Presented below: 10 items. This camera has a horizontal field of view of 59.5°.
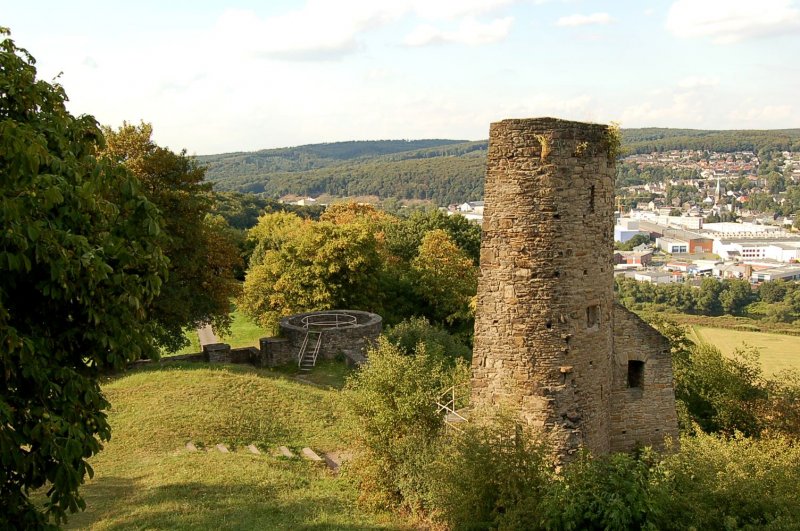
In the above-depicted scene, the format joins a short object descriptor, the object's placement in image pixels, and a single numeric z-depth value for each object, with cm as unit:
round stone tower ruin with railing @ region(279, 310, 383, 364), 2486
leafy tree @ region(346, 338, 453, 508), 1222
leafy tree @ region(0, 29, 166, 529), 648
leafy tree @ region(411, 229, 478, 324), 3588
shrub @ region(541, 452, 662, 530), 905
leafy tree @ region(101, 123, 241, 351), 2253
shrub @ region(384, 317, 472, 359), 2520
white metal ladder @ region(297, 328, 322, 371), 2425
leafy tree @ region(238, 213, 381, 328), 3045
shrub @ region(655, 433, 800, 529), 922
